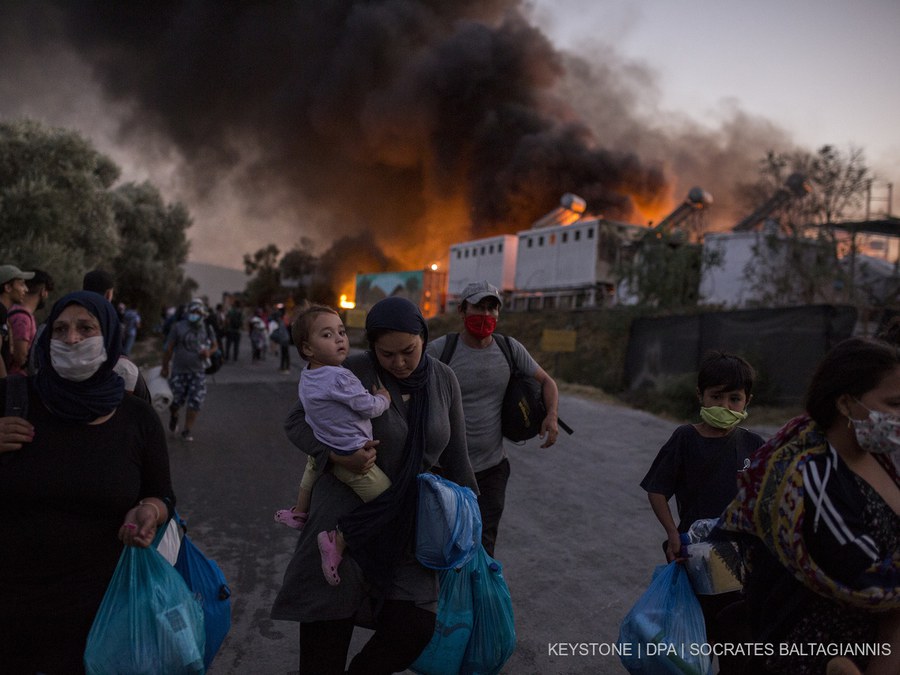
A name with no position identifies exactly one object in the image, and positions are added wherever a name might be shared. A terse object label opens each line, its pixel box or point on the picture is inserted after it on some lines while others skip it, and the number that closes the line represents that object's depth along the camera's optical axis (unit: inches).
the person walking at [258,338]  860.9
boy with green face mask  120.3
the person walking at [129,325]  530.2
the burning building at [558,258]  1637.6
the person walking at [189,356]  362.9
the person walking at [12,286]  190.1
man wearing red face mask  158.4
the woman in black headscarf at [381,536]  96.0
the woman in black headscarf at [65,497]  84.7
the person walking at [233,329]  882.8
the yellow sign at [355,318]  811.1
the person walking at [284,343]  748.6
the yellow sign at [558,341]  586.6
